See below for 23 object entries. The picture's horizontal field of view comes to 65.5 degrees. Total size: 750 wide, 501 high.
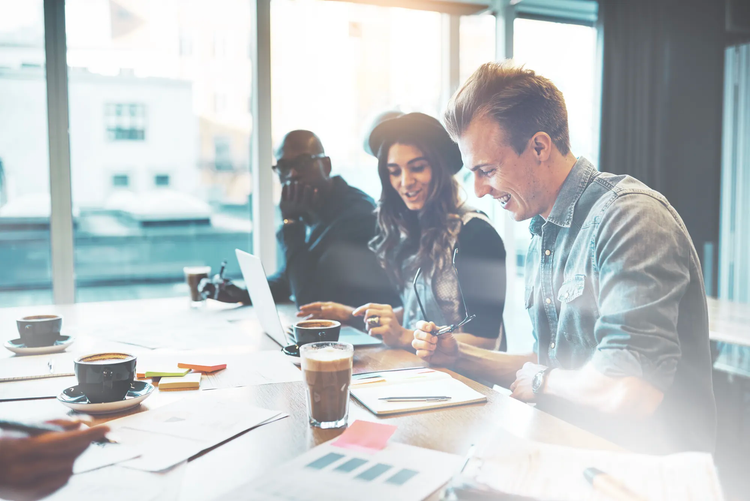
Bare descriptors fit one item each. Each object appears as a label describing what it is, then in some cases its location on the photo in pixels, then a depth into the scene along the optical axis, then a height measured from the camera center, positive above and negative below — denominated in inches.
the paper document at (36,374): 42.4 -14.6
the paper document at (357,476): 26.6 -13.8
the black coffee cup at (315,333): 51.6 -12.4
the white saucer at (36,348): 54.7 -14.6
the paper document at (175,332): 60.5 -15.6
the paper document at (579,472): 25.9 -13.4
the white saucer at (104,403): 37.4 -13.6
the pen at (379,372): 46.6 -14.6
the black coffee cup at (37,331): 55.9 -13.2
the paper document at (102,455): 29.5 -13.8
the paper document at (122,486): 26.4 -13.7
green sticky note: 46.4 -14.2
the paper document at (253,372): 45.3 -14.7
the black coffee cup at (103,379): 37.9 -12.1
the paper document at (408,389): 38.9 -14.2
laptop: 57.2 -12.2
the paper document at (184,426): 31.0 -14.0
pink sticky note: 32.0 -13.7
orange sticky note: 48.3 -14.4
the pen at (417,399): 40.0 -14.1
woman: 71.3 -6.2
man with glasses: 93.2 -6.8
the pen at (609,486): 25.2 -13.0
